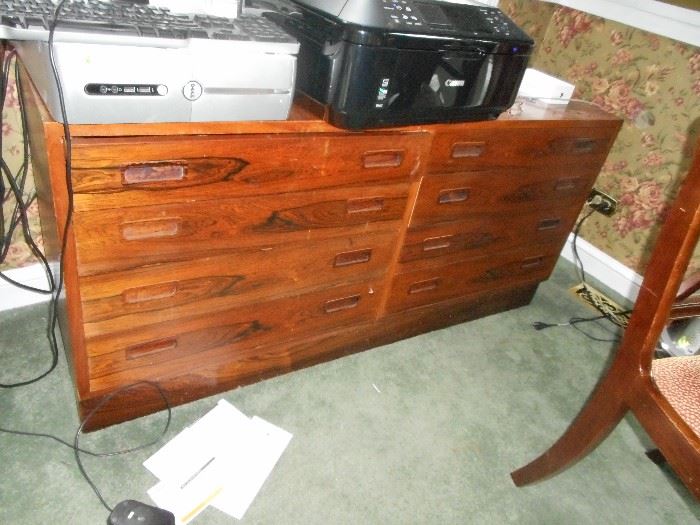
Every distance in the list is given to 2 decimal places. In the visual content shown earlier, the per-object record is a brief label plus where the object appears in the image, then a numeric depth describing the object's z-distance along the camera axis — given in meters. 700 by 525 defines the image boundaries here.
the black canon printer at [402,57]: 0.85
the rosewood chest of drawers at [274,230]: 0.80
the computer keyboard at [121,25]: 0.63
